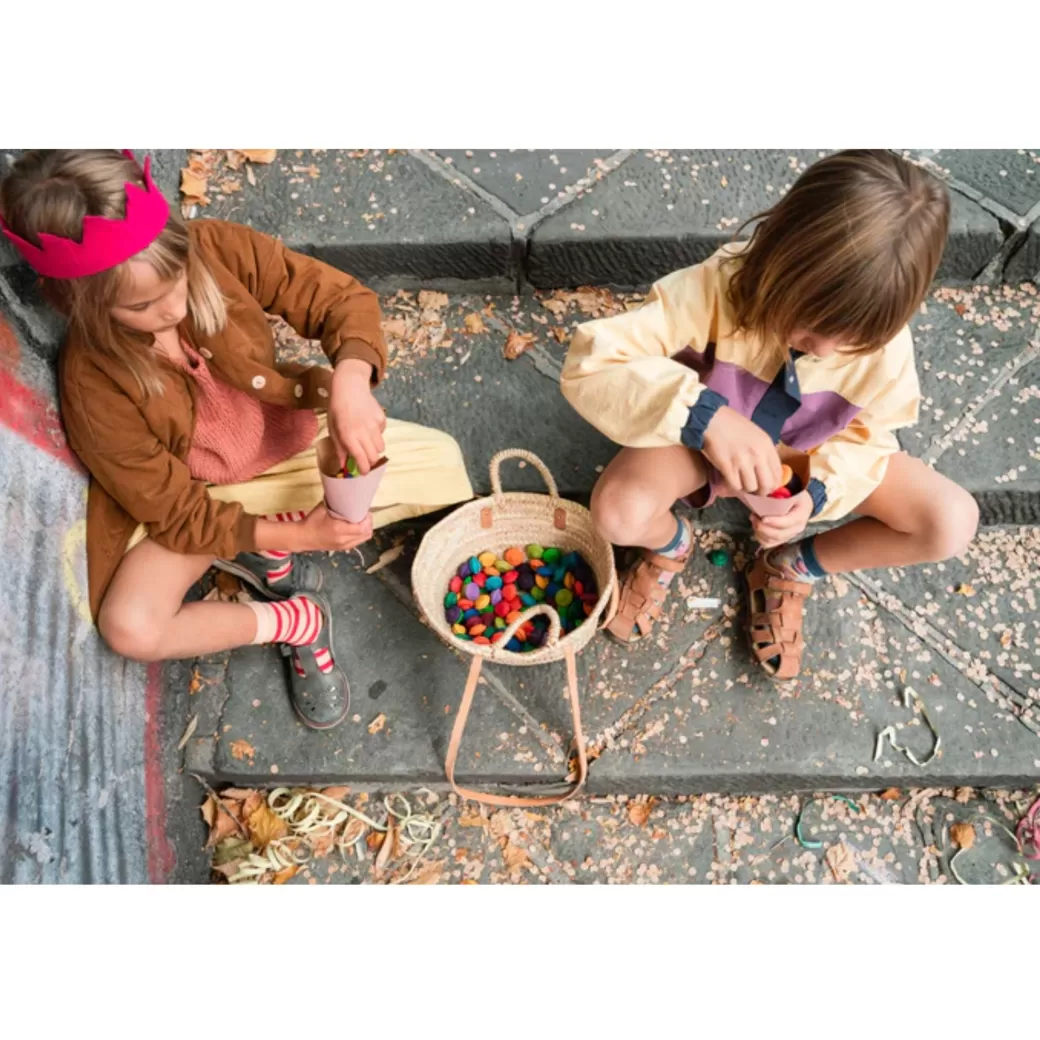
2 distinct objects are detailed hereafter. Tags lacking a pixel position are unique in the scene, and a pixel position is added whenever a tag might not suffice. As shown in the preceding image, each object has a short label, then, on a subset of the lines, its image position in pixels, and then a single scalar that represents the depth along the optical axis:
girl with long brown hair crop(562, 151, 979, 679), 1.27
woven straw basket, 1.71
